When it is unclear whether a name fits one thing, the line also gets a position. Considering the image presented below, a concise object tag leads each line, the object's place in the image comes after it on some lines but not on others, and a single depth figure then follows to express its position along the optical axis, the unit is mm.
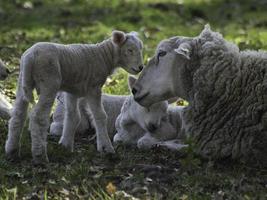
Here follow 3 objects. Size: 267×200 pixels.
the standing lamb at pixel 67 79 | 14367
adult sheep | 15008
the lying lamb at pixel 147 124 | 18062
